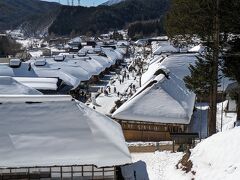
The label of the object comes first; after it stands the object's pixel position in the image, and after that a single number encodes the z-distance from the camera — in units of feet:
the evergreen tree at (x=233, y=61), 74.23
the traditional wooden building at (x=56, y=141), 46.75
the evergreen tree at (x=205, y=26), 71.51
